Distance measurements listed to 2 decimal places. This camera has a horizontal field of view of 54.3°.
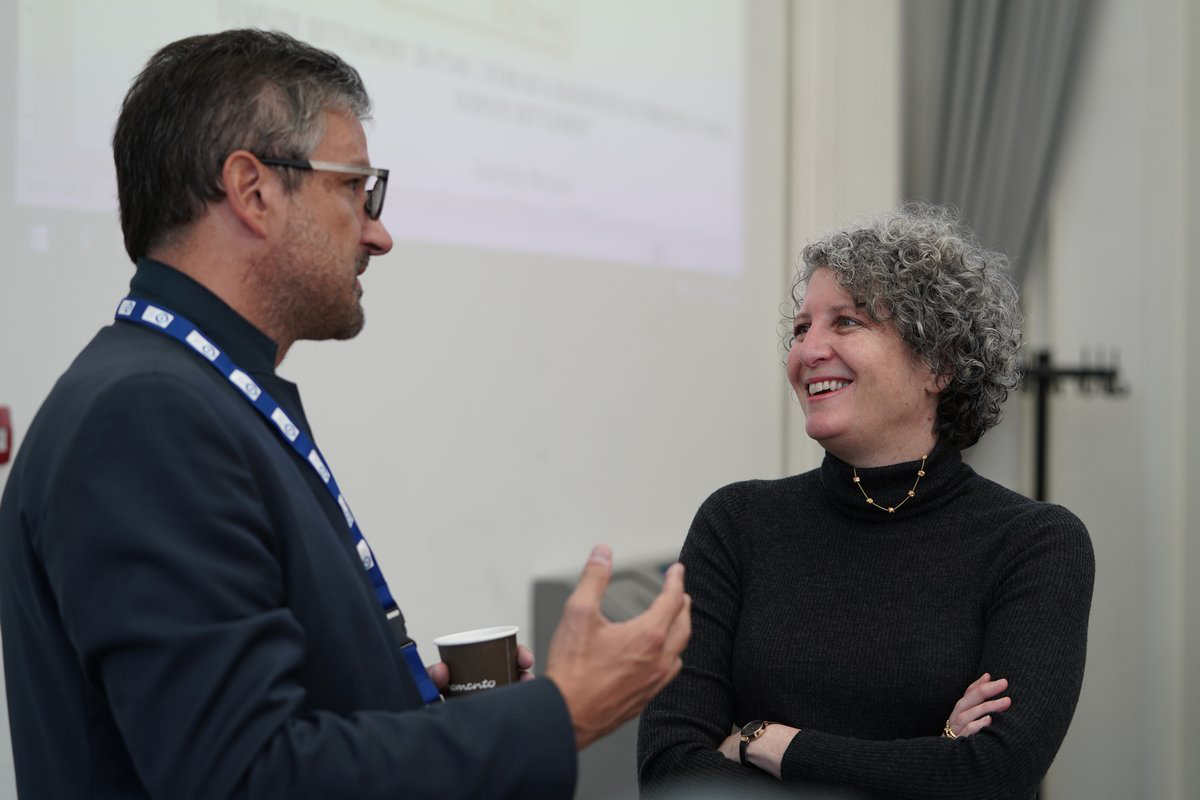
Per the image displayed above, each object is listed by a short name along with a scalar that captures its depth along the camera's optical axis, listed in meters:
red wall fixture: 2.32
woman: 1.55
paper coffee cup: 1.31
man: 0.97
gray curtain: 4.43
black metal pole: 4.31
